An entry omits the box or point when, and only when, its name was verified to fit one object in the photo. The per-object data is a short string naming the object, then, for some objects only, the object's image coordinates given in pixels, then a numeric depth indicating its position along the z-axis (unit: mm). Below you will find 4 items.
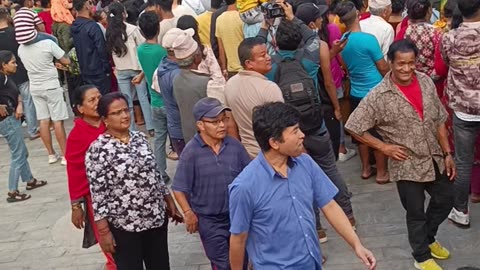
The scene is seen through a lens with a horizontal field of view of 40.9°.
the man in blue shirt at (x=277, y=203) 3162
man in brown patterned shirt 4324
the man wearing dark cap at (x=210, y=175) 3988
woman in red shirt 4398
